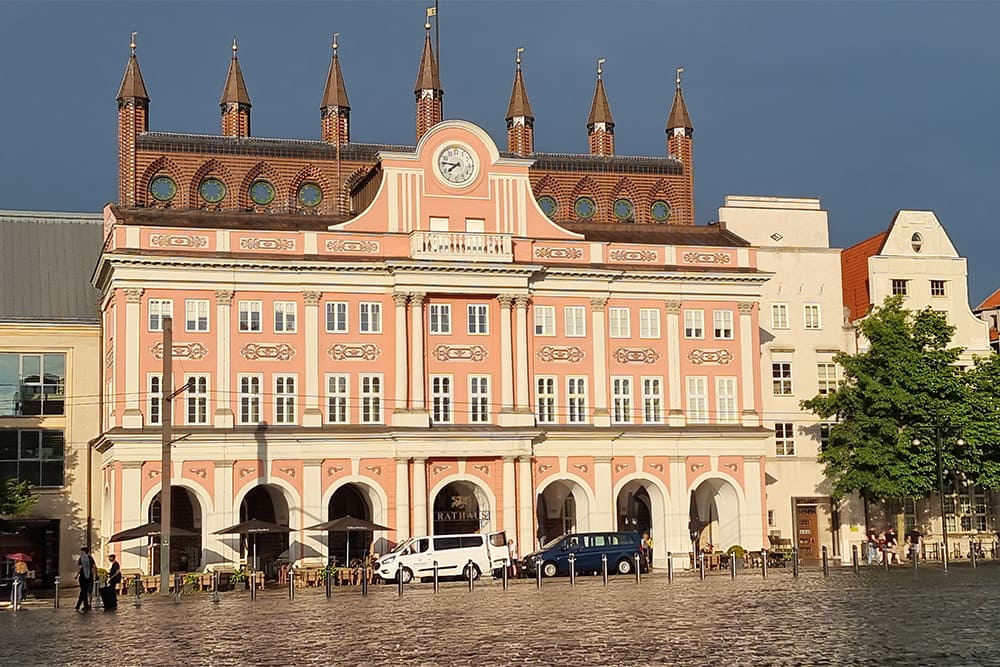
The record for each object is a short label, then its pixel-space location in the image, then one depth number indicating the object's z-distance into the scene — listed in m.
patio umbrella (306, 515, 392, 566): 61.16
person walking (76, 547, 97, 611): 44.37
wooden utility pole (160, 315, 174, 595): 49.72
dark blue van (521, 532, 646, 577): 60.97
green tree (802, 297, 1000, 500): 70.12
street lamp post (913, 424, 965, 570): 56.28
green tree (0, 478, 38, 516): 61.88
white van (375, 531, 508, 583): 58.94
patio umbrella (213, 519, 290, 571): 60.06
